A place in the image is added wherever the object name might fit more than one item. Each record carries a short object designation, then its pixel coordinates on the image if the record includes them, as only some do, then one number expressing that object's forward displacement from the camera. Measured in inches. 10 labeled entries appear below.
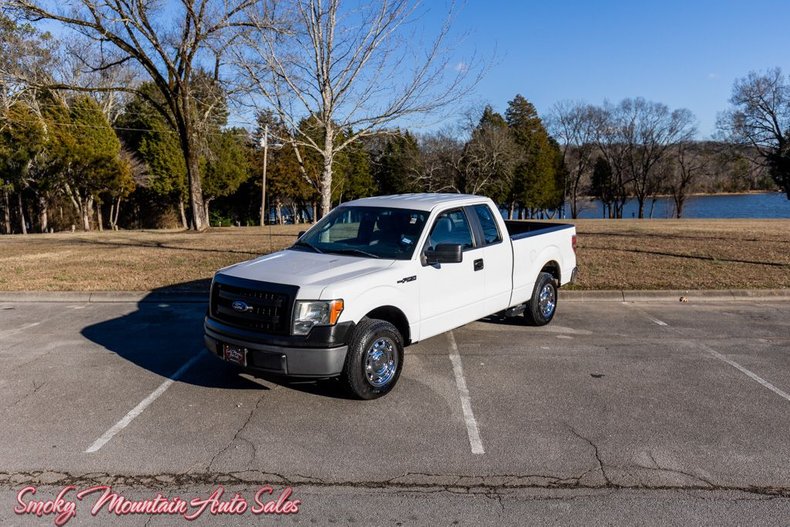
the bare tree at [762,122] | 2080.5
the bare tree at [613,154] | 2485.2
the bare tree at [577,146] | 2479.1
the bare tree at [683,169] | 2516.0
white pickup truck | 189.3
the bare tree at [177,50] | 783.6
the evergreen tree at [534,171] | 2062.0
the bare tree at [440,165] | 1838.1
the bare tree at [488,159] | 1808.6
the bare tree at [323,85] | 458.0
